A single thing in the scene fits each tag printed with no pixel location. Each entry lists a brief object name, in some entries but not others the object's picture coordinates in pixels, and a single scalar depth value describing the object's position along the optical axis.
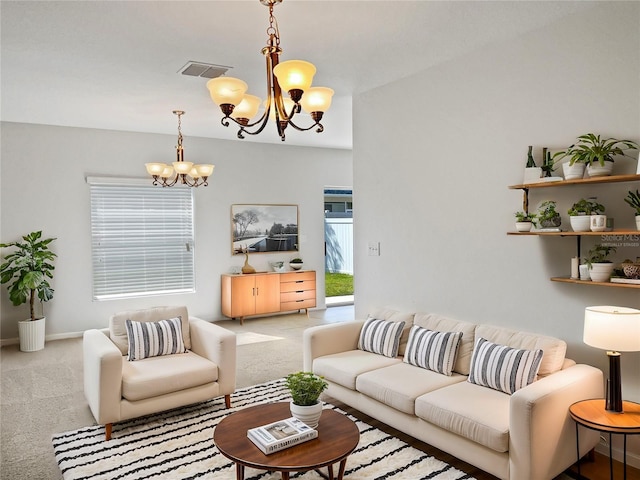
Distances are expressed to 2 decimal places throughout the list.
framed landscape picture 7.37
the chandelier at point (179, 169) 5.38
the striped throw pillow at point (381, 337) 3.78
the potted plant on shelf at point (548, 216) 2.94
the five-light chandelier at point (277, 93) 2.38
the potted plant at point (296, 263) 7.76
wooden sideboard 7.03
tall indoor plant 5.49
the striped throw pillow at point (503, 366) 2.87
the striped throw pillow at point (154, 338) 3.73
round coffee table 2.25
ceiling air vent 3.78
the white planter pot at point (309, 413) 2.60
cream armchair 3.21
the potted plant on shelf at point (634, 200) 2.61
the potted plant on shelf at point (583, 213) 2.73
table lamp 2.39
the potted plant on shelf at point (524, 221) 3.06
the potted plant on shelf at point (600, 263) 2.67
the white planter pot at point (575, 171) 2.81
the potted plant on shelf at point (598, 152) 2.69
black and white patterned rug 2.76
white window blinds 6.34
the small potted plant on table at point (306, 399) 2.61
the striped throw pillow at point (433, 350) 3.37
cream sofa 2.45
